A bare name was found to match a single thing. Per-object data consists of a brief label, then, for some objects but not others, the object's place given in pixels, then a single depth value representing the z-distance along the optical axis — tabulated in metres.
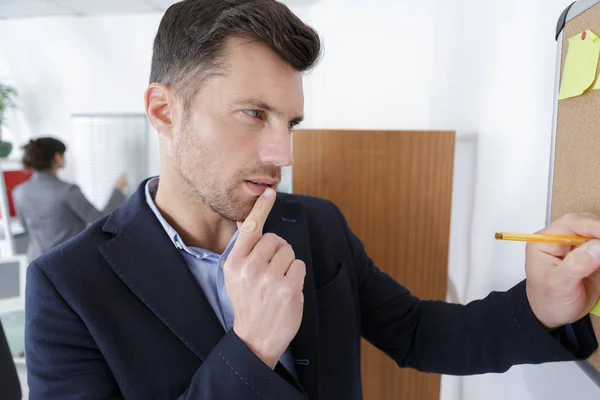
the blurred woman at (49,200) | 2.52
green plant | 3.24
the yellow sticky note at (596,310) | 0.62
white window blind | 3.30
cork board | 0.61
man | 0.61
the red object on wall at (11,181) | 3.26
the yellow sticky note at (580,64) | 0.60
